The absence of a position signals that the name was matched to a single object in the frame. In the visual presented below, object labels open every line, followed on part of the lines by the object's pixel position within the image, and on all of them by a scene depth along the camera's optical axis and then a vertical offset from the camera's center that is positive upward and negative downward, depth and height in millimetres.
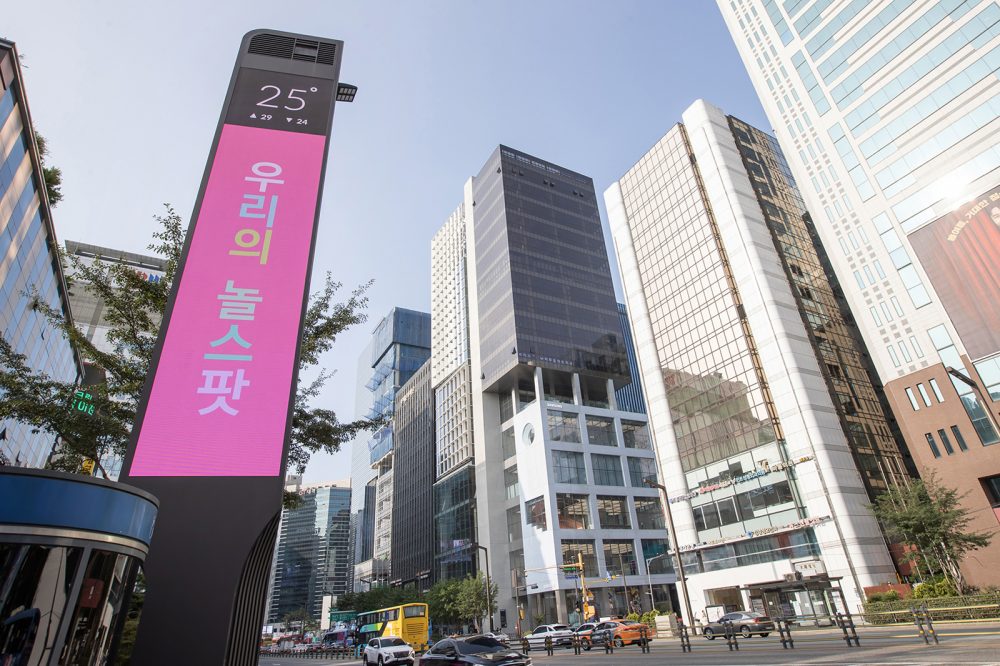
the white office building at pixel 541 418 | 75438 +29004
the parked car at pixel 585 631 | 36234 -1060
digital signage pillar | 9625 +4589
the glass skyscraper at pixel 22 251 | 29609 +23630
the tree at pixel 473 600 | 70500 +2466
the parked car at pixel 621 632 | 34375 -1136
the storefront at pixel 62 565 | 5707 +882
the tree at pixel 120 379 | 17812 +8241
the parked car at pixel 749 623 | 31078 -1056
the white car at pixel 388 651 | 26234 -1039
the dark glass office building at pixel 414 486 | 113125 +27785
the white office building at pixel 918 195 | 41469 +30792
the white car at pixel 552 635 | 43719 -1407
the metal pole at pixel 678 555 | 39316 +3439
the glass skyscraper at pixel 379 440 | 147000 +54570
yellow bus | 40000 +192
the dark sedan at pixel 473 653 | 15852 -848
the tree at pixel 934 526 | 35000 +3702
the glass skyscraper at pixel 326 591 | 196375 +12964
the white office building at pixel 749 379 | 49125 +20979
